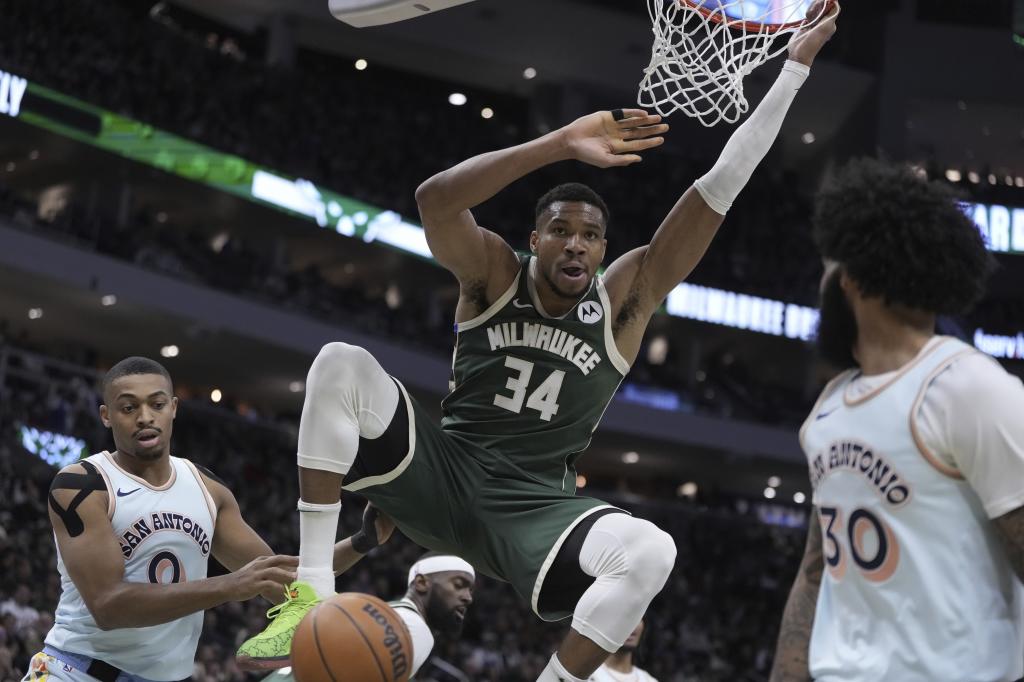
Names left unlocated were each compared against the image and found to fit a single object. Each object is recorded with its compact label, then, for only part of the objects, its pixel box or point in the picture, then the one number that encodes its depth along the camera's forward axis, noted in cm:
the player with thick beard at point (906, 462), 280
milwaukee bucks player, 432
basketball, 365
